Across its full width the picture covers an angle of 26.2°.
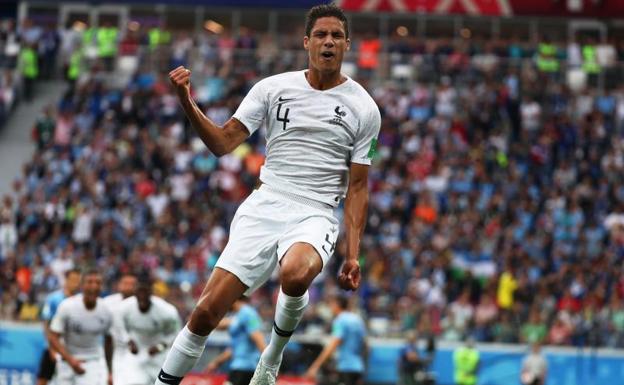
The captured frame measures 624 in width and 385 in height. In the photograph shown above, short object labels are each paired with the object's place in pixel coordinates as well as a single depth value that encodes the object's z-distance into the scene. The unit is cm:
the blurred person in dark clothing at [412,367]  2256
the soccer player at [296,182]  907
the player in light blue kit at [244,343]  1623
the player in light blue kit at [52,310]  1506
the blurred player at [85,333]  1455
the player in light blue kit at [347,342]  1789
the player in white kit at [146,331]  1488
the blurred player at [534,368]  2256
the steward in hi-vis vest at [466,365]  2316
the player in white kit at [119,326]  1504
